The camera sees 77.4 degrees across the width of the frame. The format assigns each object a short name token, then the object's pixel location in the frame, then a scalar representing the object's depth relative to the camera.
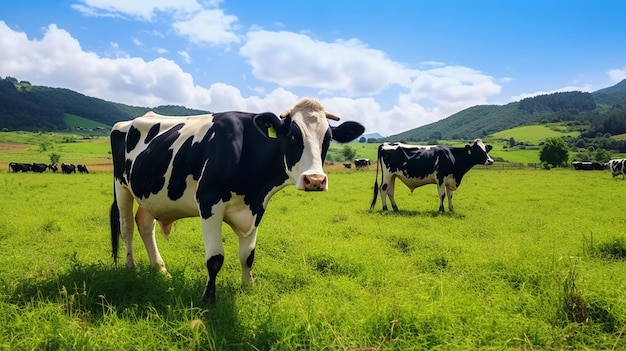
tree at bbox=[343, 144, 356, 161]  81.62
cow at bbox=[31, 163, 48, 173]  39.05
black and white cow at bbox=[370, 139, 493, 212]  13.68
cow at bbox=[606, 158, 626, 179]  30.92
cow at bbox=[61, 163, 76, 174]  38.12
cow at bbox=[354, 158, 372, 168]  51.25
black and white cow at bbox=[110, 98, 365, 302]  4.00
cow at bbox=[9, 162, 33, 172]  37.22
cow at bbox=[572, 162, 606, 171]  50.03
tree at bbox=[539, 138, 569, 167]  60.47
